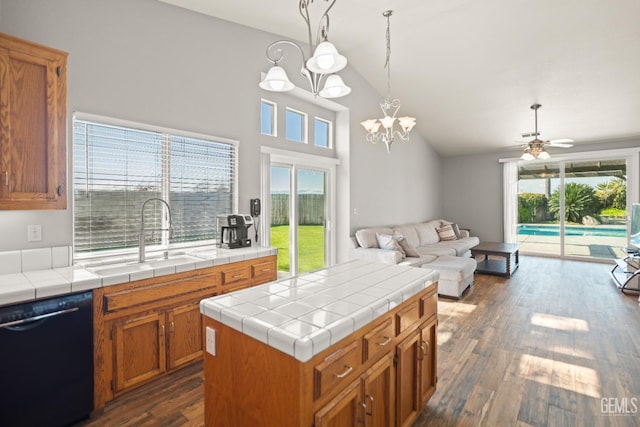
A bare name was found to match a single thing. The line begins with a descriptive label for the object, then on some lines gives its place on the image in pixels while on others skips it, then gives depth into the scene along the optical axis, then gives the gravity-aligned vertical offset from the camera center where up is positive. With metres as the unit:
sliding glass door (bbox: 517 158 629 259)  6.48 +0.08
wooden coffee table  5.37 -0.95
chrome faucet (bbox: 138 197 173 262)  2.48 -0.23
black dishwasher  1.56 -0.80
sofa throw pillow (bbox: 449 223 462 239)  7.20 -0.45
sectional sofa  4.26 -0.67
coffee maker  3.03 -0.18
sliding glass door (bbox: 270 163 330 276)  4.11 -0.05
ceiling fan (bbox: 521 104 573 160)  4.74 +0.98
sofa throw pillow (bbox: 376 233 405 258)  4.62 -0.47
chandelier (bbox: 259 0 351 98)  1.83 +0.92
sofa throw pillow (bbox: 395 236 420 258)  4.78 -0.57
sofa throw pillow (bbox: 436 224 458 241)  6.88 -0.47
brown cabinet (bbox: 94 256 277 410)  1.93 -0.78
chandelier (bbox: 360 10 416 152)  3.54 +1.04
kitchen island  1.06 -0.55
